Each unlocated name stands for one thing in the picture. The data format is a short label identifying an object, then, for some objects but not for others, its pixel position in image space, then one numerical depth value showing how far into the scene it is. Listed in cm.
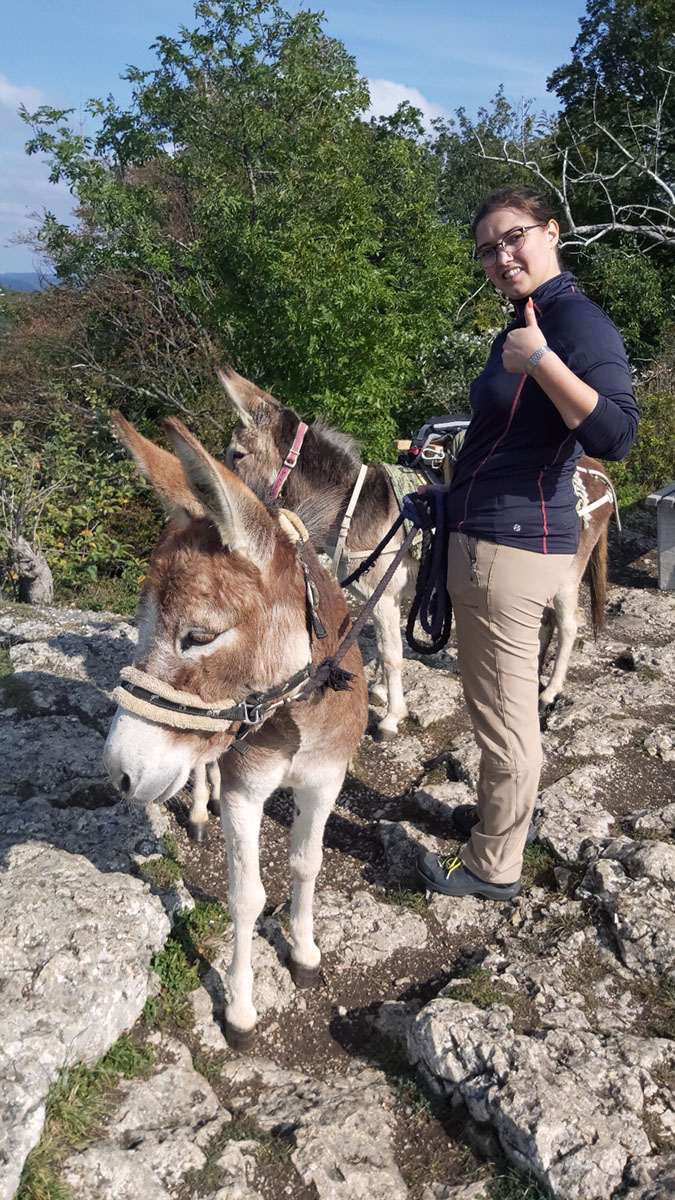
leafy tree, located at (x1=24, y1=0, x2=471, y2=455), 771
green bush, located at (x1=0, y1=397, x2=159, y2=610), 863
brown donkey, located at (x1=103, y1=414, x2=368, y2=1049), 207
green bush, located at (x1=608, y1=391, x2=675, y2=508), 1011
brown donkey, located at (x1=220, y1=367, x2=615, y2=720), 456
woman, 246
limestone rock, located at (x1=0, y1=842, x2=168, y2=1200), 219
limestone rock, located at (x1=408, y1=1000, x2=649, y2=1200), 216
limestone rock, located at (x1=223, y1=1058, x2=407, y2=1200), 223
